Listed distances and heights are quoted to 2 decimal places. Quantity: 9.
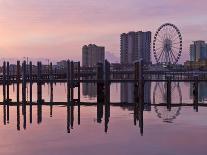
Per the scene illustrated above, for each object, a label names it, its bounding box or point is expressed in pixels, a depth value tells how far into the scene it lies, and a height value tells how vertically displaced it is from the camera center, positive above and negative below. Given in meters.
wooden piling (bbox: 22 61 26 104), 32.09 -0.91
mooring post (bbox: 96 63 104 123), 35.83 -1.54
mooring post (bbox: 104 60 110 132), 30.97 -1.23
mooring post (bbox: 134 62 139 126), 33.55 -1.61
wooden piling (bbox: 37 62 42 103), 36.64 -1.68
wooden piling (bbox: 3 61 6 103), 38.32 -0.53
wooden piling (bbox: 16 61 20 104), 35.19 -0.21
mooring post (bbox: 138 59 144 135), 28.55 -1.12
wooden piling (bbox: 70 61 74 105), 33.00 -0.53
